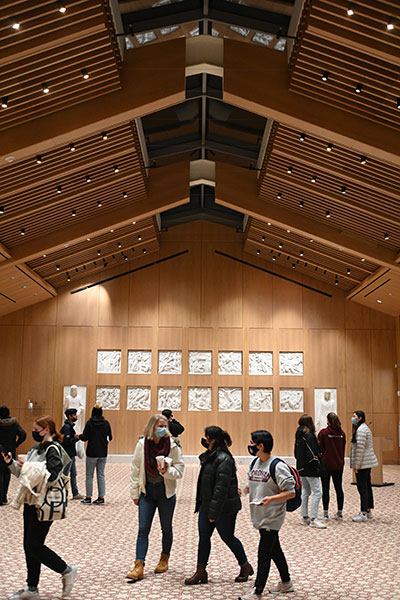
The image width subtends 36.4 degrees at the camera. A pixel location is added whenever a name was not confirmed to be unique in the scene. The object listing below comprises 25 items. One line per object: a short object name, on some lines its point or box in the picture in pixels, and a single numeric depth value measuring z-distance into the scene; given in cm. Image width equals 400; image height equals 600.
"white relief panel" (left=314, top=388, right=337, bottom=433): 1873
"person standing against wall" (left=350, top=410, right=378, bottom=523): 894
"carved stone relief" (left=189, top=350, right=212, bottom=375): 1939
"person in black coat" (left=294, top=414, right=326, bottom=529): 845
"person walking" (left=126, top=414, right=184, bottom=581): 567
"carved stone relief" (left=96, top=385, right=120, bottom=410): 1912
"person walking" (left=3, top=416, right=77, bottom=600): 481
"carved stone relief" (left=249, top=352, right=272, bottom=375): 1931
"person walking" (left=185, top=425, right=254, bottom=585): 547
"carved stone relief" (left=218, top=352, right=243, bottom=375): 1934
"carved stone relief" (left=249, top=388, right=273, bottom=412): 1911
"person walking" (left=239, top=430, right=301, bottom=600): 489
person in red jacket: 895
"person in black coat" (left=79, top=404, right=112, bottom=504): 1016
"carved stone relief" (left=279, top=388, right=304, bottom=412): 1906
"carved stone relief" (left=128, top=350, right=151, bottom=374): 1938
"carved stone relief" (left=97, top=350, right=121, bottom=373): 1938
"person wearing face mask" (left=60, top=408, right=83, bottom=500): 1000
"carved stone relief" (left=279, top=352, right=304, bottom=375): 1928
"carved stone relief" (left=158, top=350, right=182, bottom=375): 1938
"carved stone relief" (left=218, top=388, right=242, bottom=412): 1916
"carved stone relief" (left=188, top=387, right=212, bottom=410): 1917
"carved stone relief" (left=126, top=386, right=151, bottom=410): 1912
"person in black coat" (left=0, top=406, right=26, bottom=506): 1009
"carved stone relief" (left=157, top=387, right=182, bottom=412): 1914
